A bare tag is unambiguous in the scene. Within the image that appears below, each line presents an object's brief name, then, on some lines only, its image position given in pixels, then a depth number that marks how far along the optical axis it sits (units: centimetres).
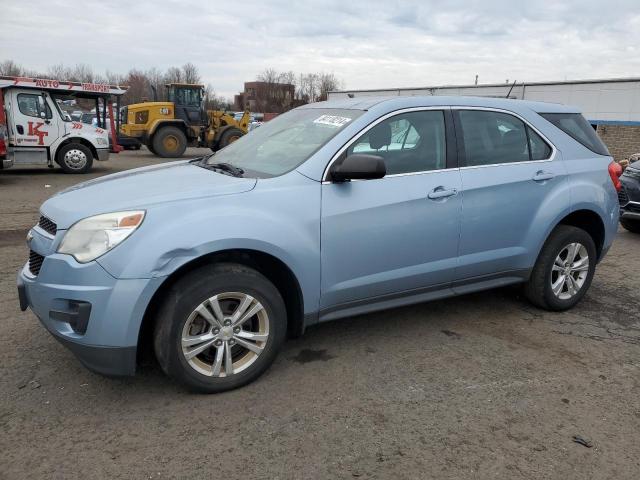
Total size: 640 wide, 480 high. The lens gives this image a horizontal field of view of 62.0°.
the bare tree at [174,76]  8032
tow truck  1312
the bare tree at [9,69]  6401
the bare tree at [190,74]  7969
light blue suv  285
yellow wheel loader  2038
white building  2183
